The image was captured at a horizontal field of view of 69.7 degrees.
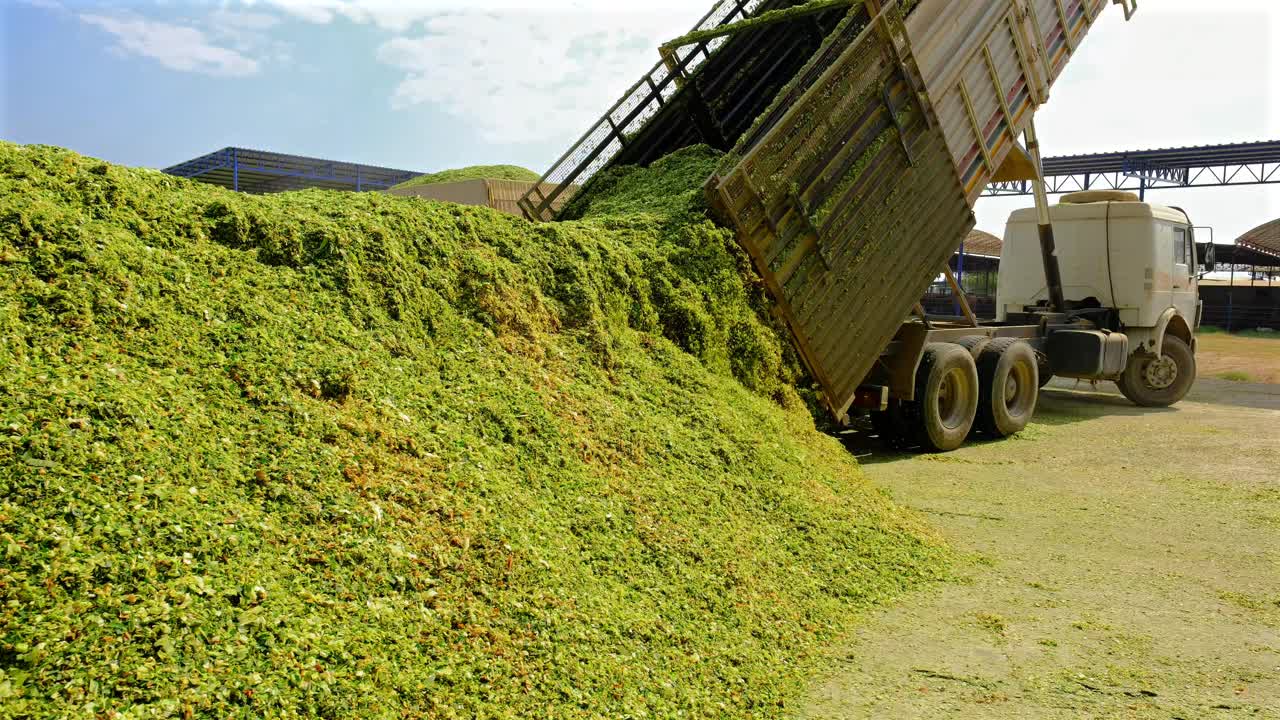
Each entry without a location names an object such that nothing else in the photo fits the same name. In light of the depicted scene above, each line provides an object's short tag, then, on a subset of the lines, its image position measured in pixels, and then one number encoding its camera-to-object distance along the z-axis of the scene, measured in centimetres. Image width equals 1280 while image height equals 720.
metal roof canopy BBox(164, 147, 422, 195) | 2606
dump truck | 777
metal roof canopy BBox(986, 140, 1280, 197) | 3200
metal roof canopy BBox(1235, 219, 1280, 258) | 3369
